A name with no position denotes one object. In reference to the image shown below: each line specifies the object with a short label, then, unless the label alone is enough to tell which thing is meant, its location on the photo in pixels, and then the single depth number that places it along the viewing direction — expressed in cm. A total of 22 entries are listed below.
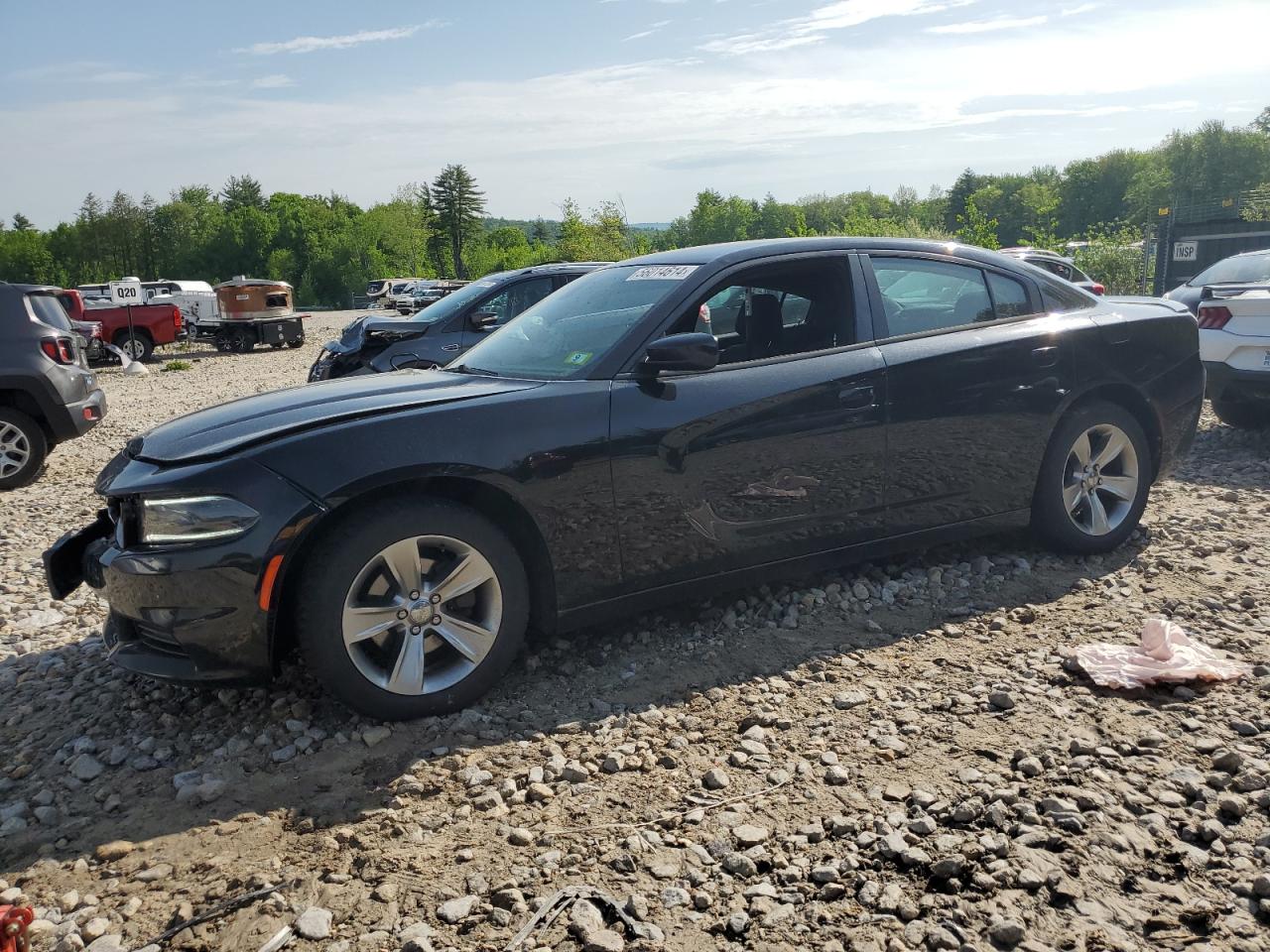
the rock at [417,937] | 237
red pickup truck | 2338
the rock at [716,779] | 310
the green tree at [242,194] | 14138
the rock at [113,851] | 284
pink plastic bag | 364
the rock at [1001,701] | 354
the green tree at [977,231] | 3869
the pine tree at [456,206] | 11681
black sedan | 336
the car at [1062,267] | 1459
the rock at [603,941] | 234
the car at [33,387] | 853
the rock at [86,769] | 334
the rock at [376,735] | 346
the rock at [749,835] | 277
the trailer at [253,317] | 2634
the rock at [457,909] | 249
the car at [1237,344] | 792
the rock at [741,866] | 263
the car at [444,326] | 1055
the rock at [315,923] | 244
